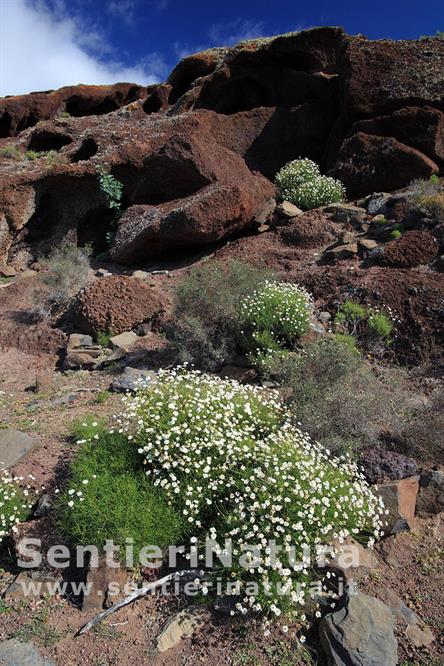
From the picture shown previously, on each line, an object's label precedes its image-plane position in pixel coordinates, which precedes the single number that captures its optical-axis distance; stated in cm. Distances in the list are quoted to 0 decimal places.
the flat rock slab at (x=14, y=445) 418
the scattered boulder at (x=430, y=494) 395
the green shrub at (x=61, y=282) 800
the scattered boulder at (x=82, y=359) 644
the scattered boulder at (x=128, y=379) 544
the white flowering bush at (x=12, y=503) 359
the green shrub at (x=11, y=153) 1264
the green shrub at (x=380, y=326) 591
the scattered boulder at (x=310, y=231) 905
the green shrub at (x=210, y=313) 596
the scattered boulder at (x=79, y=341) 681
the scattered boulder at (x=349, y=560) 325
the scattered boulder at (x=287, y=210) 974
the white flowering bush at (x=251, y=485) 309
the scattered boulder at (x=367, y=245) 802
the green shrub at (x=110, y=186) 1059
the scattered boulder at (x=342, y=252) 809
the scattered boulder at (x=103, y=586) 319
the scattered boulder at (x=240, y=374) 548
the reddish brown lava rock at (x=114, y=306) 704
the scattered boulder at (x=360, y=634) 277
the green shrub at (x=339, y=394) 426
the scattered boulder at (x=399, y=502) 365
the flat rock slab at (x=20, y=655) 280
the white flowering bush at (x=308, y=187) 1003
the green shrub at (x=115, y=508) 332
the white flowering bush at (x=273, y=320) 568
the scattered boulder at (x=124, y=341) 660
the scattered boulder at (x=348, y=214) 914
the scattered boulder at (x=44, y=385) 588
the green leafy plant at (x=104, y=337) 684
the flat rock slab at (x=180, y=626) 295
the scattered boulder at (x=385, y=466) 398
